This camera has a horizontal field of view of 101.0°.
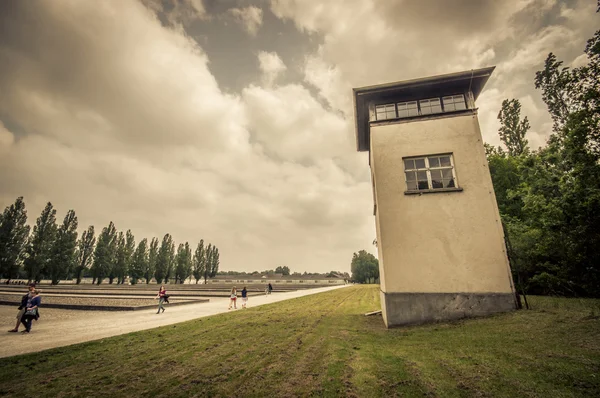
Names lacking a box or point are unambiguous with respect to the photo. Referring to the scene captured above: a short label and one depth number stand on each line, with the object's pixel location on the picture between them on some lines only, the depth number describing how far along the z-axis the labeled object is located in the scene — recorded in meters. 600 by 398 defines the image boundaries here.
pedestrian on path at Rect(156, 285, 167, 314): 17.86
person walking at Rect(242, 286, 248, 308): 22.03
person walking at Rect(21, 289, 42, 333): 11.06
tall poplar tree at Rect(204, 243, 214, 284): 98.50
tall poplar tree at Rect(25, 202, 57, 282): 58.16
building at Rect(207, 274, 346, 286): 111.85
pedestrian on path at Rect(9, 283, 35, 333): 10.94
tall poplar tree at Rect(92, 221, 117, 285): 71.88
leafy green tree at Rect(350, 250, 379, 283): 125.94
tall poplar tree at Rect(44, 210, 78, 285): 60.47
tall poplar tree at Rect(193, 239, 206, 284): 94.94
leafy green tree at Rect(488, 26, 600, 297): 14.47
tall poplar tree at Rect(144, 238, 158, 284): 81.94
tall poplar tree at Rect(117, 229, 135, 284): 76.06
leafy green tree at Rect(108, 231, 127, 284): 74.81
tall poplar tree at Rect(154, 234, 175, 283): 82.37
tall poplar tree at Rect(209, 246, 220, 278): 103.38
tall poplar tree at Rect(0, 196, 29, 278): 56.06
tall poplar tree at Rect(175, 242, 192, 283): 87.62
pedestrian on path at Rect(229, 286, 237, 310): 20.51
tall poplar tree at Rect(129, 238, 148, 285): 81.88
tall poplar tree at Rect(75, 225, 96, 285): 70.19
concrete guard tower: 10.80
